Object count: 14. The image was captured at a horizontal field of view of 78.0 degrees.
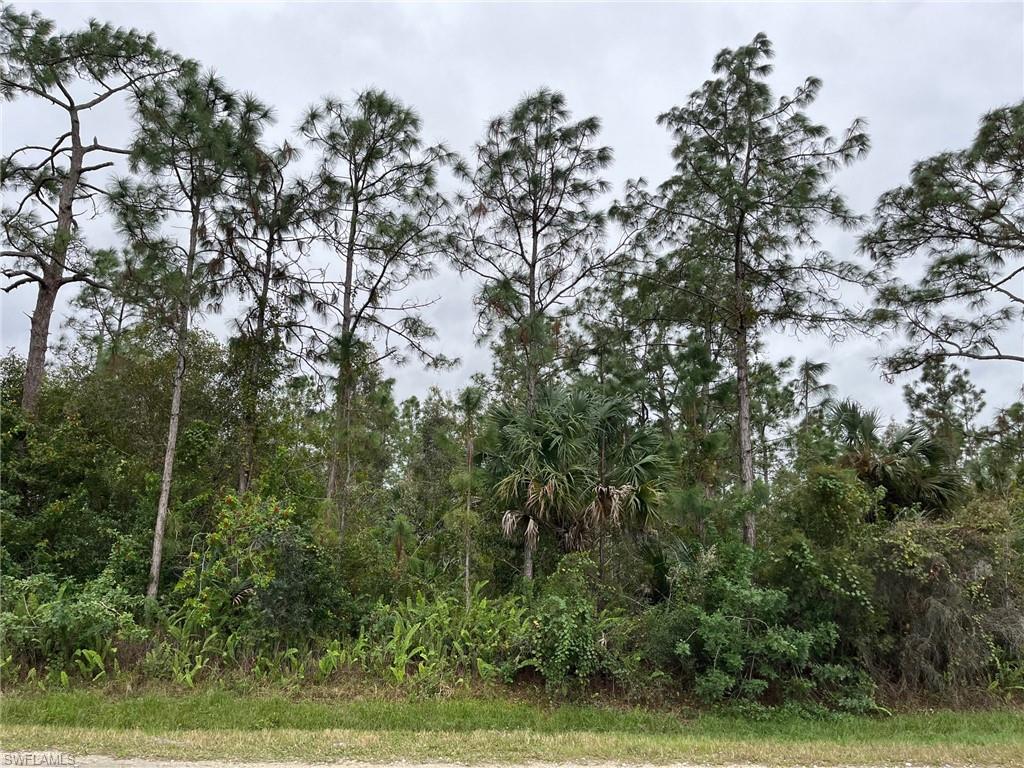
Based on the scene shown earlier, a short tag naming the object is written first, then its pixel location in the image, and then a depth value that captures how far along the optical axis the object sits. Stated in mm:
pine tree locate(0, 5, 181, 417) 13375
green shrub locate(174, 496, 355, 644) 9703
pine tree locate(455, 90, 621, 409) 14914
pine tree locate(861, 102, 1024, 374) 14430
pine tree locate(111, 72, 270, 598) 11031
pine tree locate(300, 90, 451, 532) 13453
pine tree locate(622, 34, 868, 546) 13430
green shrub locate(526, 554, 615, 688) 8742
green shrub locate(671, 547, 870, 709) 8586
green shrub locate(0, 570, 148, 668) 8906
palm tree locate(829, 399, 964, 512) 11172
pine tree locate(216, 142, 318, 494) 12914
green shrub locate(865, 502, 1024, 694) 9297
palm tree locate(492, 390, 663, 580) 11297
